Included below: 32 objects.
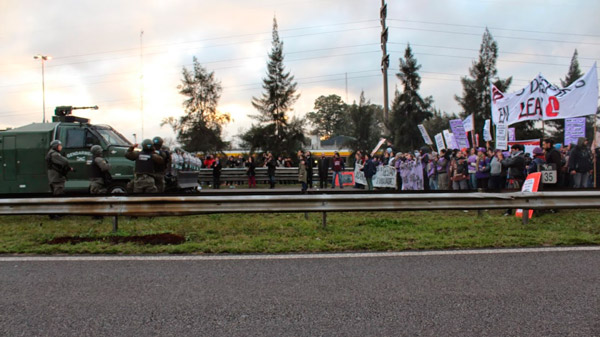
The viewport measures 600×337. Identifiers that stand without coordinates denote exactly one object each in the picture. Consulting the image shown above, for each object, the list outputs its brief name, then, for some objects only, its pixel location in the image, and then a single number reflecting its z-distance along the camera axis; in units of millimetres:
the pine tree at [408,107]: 47750
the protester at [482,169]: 12477
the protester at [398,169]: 17655
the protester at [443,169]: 14430
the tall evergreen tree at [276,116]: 34688
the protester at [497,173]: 12023
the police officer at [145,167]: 9703
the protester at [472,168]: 13977
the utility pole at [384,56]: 24641
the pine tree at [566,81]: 49294
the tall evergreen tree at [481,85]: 49438
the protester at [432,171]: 14969
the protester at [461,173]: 13320
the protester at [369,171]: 18453
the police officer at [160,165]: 10047
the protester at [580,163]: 11586
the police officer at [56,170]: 10234
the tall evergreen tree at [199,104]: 38906
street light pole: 44969
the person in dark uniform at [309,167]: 21984
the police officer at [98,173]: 10172
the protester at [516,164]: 10766
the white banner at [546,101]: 13445
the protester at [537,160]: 10406
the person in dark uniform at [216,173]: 22672
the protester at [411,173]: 16219
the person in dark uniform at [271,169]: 22938
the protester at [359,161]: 20600
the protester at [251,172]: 23266
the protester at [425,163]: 15852
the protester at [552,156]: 10594
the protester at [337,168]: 21828
